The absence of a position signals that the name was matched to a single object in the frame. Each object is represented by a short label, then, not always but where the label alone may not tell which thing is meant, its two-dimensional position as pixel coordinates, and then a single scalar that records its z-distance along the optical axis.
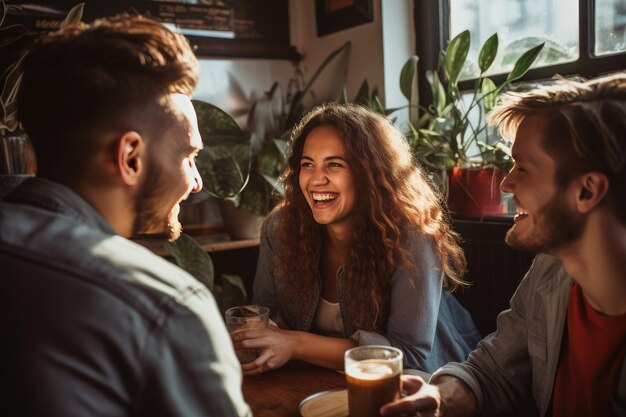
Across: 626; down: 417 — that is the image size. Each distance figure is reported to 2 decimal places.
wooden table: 1.24
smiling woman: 1.83
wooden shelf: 2.74
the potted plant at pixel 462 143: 2.48
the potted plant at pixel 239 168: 2.56
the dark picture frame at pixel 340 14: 3.00
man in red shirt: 1.16
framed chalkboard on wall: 2.74
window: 2.36
